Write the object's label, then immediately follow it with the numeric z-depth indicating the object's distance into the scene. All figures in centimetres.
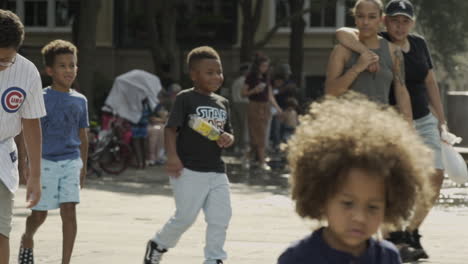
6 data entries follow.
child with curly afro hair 504
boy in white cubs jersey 853
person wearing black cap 1180
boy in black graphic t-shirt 1082
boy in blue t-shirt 1074
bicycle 2565
